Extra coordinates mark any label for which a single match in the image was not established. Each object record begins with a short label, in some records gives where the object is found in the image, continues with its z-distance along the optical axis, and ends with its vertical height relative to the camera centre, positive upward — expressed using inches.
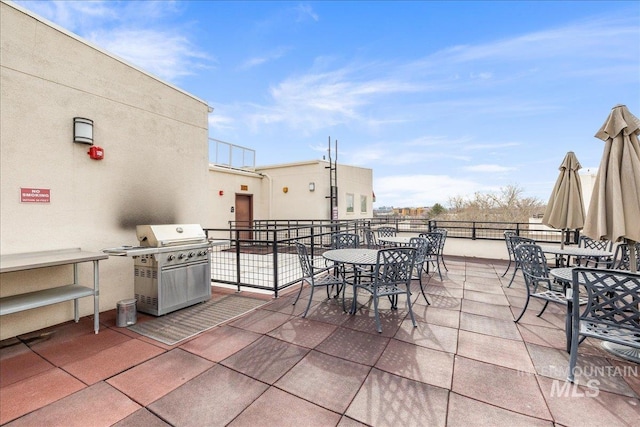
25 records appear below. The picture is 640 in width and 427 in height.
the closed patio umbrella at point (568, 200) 169.2 +8.0
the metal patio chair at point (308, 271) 129.5 -32.8
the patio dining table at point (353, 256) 119.0 -24.3
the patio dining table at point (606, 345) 85.3 -48.4
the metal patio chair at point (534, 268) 110.0 -26.9
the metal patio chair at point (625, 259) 142.6 -27.5
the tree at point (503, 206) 529.7 +11.4
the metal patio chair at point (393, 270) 112.3 -27.7
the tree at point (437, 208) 839.7 +10.6
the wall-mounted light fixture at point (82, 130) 118.1 +38.0
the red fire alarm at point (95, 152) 124.2 +28.9
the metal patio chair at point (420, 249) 151.5 -23.3
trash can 115.5 -48.2
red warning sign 104.3 +6.5
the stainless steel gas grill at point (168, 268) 124.3 -30.5
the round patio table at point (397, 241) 180.7 -21.8
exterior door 370.9 +0.8
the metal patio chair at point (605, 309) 70.3 -29.3
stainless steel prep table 88.0 -34.1
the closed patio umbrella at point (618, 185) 95.7 +10.5
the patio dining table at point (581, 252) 138.2 -24.0
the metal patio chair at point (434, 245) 192.8 -26.3
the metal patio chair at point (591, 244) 180.7 -24.6
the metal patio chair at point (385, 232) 244.4 -20.8
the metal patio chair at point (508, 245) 189.2 -26.1
